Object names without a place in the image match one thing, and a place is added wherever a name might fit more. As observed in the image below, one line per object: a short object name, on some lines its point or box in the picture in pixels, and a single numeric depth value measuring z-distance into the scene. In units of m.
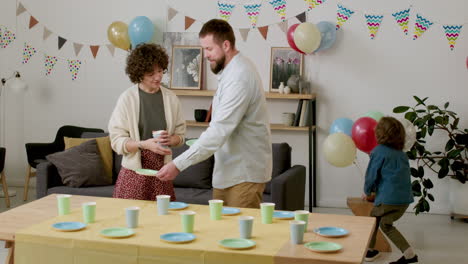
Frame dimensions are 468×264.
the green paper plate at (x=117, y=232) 2.40
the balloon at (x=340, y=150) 5.04
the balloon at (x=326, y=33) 6.11
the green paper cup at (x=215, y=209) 2.70
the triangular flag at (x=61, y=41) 6.99
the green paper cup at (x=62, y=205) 2.77
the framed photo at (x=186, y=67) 6.59
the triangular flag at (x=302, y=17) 6.33
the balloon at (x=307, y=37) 5.81
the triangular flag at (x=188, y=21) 6.62
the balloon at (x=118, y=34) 6.51
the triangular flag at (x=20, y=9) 7.08
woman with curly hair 3.23
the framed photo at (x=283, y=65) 6.37
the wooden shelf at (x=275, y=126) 6.16
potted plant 5.61
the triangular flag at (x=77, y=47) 6.94
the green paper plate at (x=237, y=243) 2.28
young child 4.25
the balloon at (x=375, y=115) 5.18
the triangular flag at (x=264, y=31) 6.44
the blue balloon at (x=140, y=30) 6.34
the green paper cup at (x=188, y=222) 2.48
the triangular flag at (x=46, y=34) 7.04
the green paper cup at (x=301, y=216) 2.61
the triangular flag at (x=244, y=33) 6.48
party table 2.25
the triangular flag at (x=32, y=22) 7.06
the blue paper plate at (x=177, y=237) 2.35
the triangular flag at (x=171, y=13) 6.66
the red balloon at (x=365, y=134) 5.04
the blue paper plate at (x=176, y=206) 2.90
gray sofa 4.97
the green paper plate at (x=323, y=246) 2.25
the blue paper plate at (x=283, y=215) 2.74
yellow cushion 5.45
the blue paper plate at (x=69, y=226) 2.50
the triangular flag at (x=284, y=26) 6.39
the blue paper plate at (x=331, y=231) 2.47
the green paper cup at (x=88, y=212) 2.61
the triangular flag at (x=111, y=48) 6.86
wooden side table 4.80
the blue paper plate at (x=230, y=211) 2.80
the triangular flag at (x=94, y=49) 6.89
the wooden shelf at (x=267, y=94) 6.11
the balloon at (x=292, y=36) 6.02
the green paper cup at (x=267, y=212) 2.65
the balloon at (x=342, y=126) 5.41
